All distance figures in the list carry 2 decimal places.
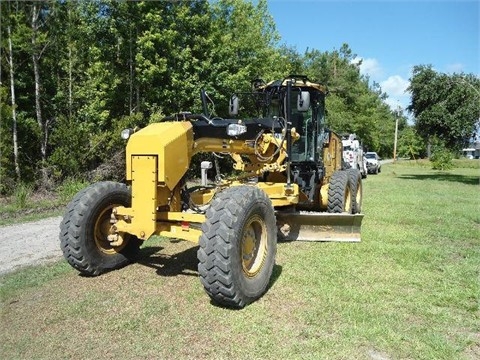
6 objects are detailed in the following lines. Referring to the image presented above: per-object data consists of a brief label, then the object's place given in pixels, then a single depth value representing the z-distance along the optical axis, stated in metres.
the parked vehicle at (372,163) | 31.80
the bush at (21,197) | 11.31
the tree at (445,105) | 24.12
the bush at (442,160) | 36.84
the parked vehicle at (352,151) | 24.04
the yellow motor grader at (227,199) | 4.45
